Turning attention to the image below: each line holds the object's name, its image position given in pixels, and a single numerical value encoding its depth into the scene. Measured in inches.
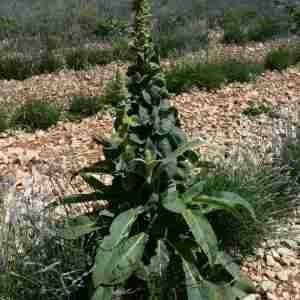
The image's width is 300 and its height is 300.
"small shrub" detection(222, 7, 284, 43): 412.8
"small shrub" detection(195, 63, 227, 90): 274.8
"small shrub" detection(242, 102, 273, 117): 235.5
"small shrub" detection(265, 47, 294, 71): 306.0
